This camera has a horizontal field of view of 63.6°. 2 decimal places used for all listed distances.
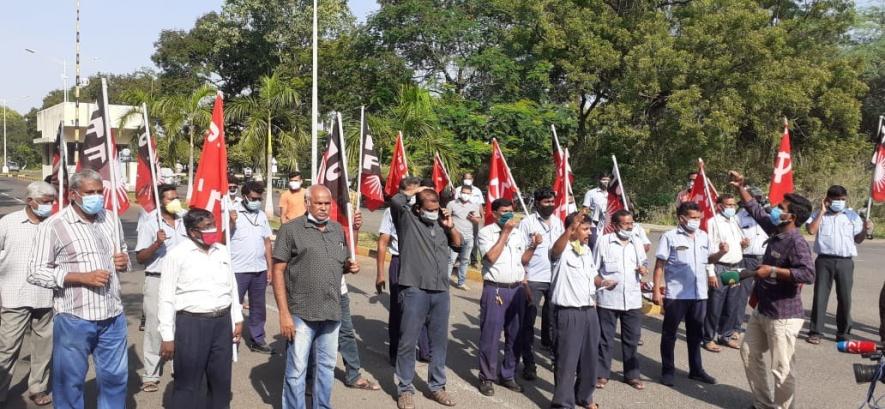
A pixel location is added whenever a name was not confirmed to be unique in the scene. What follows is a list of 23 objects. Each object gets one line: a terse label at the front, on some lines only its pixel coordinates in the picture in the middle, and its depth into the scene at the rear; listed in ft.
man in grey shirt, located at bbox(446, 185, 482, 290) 38.37
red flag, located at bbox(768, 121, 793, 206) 28.91
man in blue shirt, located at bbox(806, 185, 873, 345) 28.50
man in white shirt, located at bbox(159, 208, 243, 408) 15.83
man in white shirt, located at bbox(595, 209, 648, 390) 21.88
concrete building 96.64
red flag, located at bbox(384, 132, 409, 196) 36.40
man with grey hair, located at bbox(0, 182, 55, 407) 18.76
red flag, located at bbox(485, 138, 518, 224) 27.99
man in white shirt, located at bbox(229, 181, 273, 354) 24.77
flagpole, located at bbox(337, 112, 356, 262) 20.24
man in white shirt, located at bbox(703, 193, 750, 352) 26.86
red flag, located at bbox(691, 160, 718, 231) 26.53
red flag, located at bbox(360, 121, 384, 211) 28.40
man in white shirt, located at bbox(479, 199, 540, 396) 20.86
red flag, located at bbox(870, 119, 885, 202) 32.68
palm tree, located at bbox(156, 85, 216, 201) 76.79
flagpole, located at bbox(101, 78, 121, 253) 16.95
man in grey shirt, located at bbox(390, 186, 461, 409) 19.65
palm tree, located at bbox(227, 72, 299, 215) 70.03
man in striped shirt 15.75
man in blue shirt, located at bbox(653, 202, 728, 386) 22.83
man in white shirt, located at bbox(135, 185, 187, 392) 20.38
